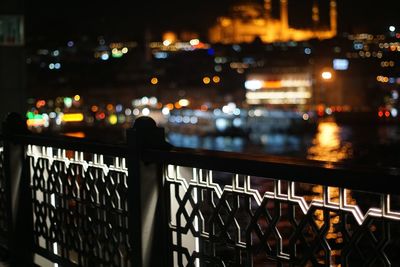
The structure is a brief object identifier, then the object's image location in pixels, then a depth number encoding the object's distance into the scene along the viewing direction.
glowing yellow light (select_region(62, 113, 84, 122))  71.88
